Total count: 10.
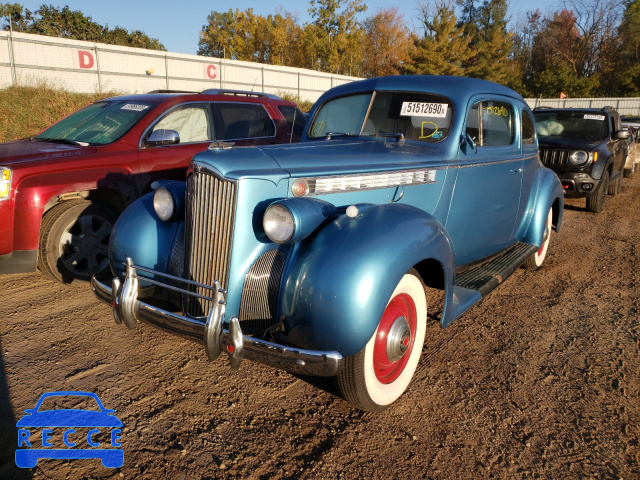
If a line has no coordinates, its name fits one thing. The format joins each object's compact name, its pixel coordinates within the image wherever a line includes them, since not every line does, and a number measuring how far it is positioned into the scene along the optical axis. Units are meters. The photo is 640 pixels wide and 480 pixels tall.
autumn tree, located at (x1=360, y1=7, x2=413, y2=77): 43.06
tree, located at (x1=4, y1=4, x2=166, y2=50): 30.63
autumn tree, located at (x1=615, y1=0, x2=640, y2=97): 40.75
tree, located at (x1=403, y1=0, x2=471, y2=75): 38.59
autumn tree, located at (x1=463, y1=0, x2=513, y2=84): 45.00
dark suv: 7.92
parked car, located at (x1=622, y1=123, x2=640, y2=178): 12.23
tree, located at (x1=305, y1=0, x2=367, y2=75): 36.81
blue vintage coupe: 2.24
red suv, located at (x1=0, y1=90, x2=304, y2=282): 3.98
